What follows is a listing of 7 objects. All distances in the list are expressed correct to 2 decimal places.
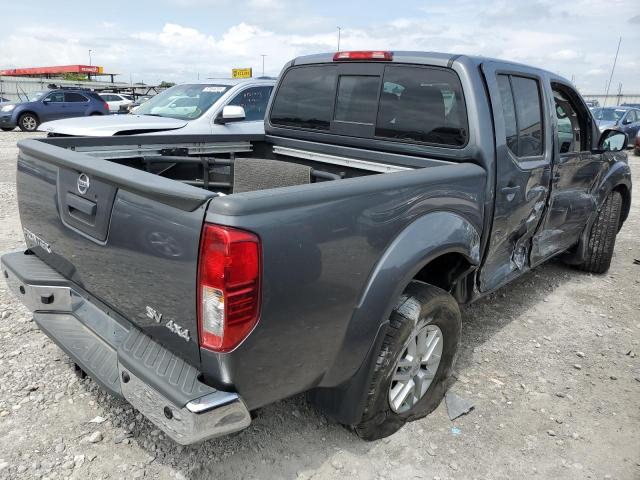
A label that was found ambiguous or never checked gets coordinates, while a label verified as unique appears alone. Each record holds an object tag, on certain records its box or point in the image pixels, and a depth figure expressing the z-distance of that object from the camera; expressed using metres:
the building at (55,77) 34.03
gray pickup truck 1.77
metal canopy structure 48.72
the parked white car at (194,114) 6.25
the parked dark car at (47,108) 17.12
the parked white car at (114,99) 23.70
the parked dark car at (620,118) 16.67
